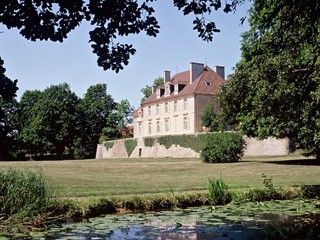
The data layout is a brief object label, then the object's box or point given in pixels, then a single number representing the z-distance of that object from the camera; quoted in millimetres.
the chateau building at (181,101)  55625
